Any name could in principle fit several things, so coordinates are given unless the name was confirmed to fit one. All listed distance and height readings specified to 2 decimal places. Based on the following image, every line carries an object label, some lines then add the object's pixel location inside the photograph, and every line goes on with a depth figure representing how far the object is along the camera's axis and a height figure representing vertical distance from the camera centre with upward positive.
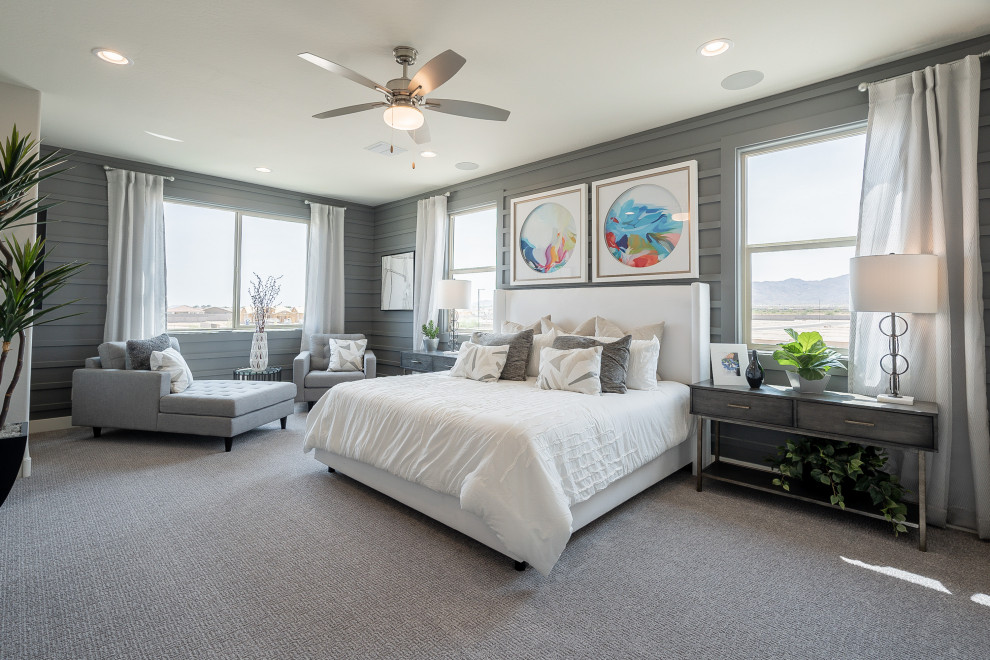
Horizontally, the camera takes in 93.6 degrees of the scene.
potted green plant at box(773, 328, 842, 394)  2.77 -0.11
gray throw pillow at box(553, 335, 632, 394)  3.13 -0.17
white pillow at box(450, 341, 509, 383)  3.63 -0.20
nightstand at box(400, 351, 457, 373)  4.93 -0.26
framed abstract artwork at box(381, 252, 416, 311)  6.30 +0.78
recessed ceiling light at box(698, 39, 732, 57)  2.67 +1.71
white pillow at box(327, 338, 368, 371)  5.53 -0.23
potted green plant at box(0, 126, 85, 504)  2.28 +0.29
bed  2.07 -0.57
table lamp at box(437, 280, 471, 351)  4.95 +0.46
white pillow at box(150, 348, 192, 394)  4.14 -0.29
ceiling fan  2.42 +1.37
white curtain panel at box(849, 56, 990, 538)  2.49 +0.55
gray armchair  5.26 -0.48
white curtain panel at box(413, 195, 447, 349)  5.68 +0.96
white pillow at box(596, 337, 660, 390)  3.29 -0.19
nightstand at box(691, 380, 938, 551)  2.35 -0.44
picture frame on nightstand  3.15 -0.17
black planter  2.04 -0.56
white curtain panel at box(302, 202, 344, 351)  6.18 +0.85
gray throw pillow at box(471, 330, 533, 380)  3.72 -0.09
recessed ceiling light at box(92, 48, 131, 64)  2.83 +1.72
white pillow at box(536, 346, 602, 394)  3.08 -0.22
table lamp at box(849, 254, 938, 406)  2.43 +0.30
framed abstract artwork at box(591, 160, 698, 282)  3.70 +0.97
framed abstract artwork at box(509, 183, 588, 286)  4.40 +1.00
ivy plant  2.54 -0.77
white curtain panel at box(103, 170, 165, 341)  4.75 +0.81
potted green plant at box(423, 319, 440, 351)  5.40 +0.01
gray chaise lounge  3.93 -0.61
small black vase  2.97 -0.21
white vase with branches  5.38 +0.32
